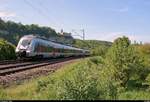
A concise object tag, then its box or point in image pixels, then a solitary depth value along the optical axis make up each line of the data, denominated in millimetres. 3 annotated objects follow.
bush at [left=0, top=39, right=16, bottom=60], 18110
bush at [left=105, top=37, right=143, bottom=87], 14256
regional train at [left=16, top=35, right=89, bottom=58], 17436
